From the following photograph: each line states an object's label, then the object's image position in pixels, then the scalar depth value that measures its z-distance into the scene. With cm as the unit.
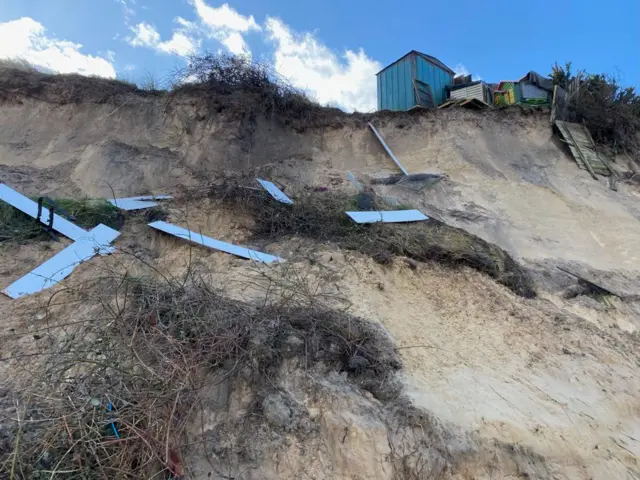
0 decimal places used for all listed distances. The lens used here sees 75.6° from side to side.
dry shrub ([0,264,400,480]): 250
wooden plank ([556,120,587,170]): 961
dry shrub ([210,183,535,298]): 576
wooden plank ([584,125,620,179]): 963
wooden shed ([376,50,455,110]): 1085
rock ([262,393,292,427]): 314
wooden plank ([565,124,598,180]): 941
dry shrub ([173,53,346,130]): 899
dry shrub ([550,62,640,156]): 1035
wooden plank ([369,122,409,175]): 927
